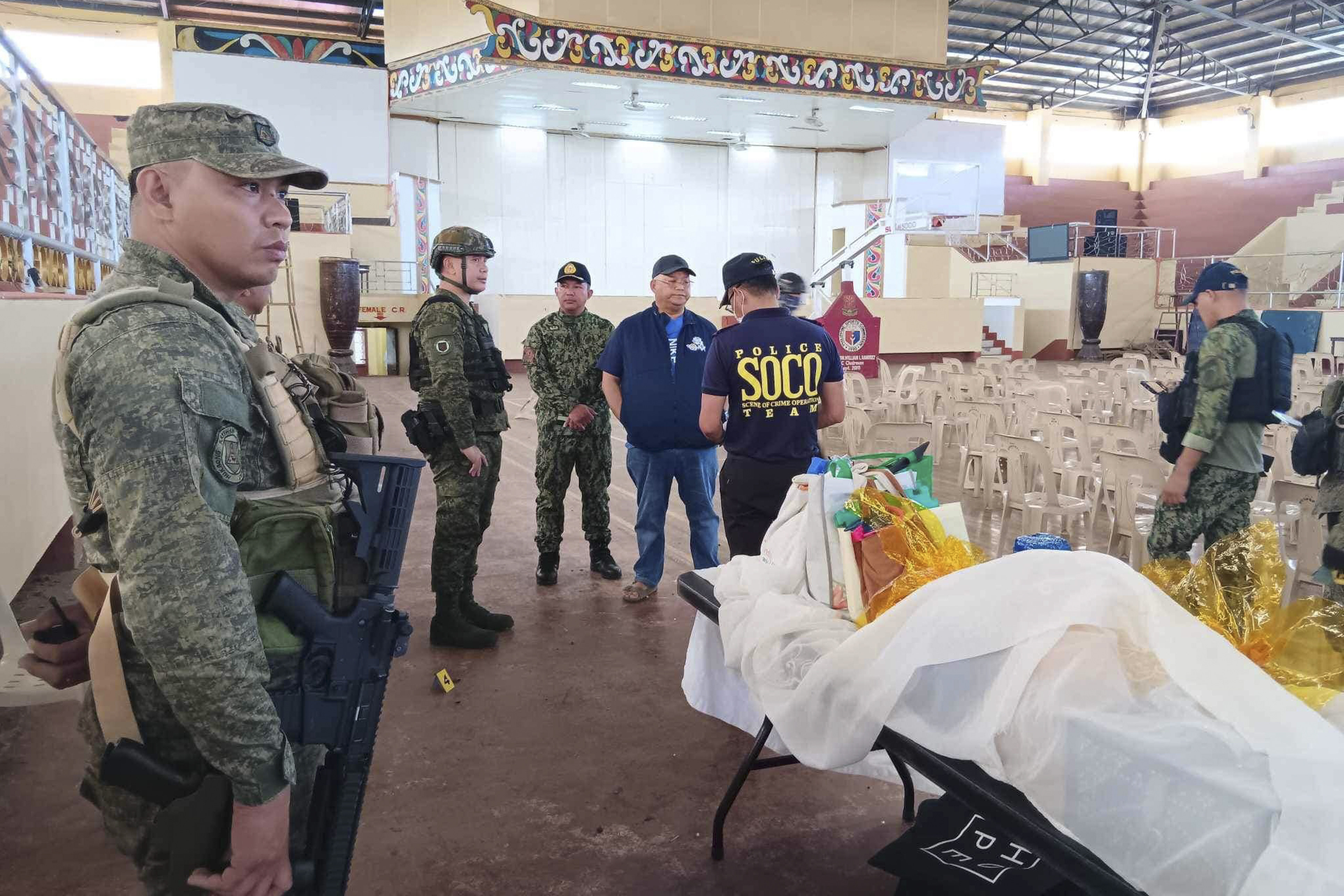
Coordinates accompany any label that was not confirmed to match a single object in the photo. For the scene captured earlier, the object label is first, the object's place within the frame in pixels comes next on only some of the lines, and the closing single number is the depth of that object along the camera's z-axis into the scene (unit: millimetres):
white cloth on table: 1232
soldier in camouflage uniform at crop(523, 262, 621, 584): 4699
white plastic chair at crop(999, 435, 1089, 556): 5242
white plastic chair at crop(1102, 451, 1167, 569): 4613
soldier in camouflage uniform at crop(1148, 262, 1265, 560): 3598
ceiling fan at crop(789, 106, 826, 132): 19438
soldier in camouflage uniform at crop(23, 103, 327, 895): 1094
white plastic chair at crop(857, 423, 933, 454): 5848
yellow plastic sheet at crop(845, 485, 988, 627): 1903
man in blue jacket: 4242
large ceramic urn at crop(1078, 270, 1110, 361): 20984
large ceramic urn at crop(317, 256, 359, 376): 15906
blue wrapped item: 1860
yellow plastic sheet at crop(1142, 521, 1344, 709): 1619
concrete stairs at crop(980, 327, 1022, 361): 21109
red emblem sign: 11984
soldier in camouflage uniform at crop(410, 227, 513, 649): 3646
